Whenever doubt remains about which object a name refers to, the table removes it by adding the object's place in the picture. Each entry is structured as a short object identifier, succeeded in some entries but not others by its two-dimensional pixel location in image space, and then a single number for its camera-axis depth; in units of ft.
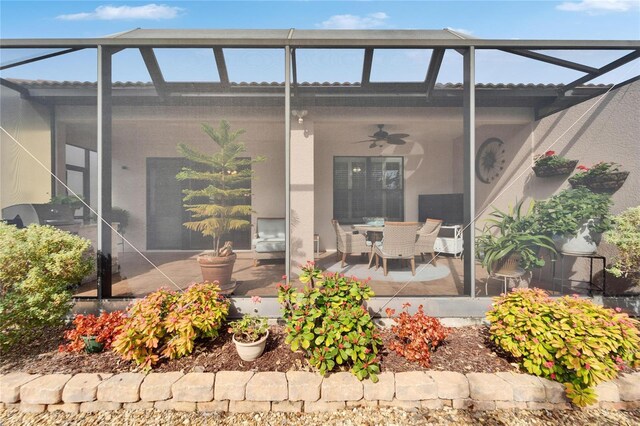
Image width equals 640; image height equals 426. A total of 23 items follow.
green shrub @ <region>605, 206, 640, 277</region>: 7.68
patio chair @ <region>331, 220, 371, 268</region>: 12.21
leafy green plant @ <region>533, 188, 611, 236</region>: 8.39
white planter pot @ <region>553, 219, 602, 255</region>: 8.47
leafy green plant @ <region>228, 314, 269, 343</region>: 6.55
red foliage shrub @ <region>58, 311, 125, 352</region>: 6.58
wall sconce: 11.64
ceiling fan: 13.41
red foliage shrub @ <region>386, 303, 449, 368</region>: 6.19
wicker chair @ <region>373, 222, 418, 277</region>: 11.00
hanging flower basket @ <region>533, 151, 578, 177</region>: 9.04
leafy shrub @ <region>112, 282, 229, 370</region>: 5.97
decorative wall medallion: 10.41
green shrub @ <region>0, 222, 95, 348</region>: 6.43
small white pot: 6.27
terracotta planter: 8.91
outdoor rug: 9.68
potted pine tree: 8.93
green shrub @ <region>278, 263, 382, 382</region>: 5.64
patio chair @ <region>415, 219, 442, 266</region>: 11.37
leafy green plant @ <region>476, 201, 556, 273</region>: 8.61
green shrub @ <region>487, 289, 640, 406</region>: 5.26
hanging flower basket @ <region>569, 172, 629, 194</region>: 8.41
